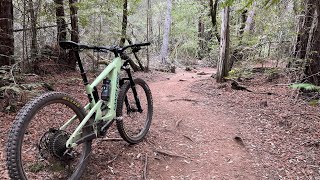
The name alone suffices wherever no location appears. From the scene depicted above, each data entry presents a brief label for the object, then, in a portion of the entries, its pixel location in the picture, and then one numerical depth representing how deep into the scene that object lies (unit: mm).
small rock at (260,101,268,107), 6712
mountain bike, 2311
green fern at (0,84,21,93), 3980
